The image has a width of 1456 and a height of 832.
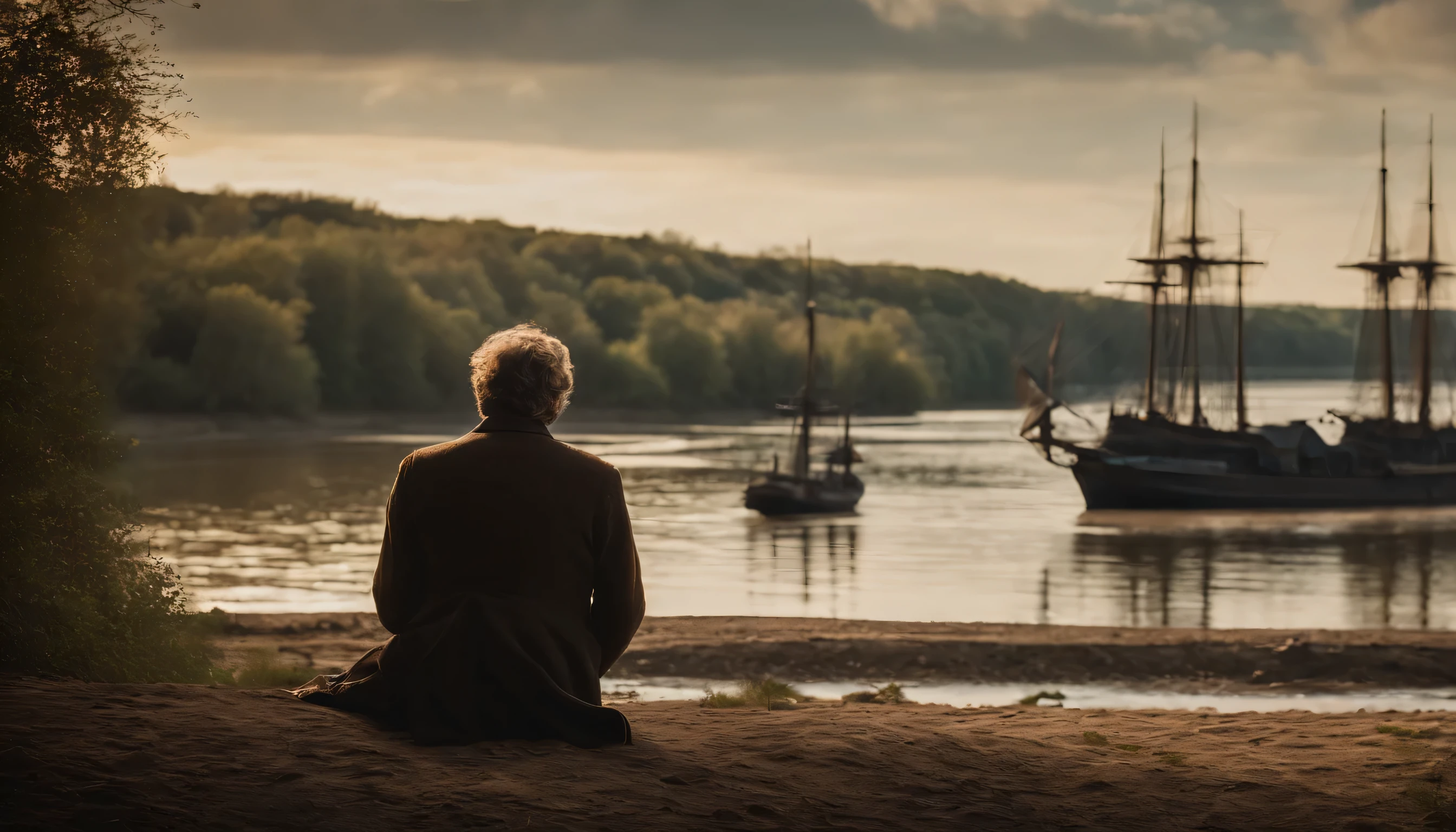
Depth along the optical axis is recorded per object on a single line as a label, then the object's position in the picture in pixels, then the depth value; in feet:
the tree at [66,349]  22.99
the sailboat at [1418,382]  188.55
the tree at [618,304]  457.68
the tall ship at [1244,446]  168.66
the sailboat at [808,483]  136.05
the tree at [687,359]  372.79
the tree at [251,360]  253.65
